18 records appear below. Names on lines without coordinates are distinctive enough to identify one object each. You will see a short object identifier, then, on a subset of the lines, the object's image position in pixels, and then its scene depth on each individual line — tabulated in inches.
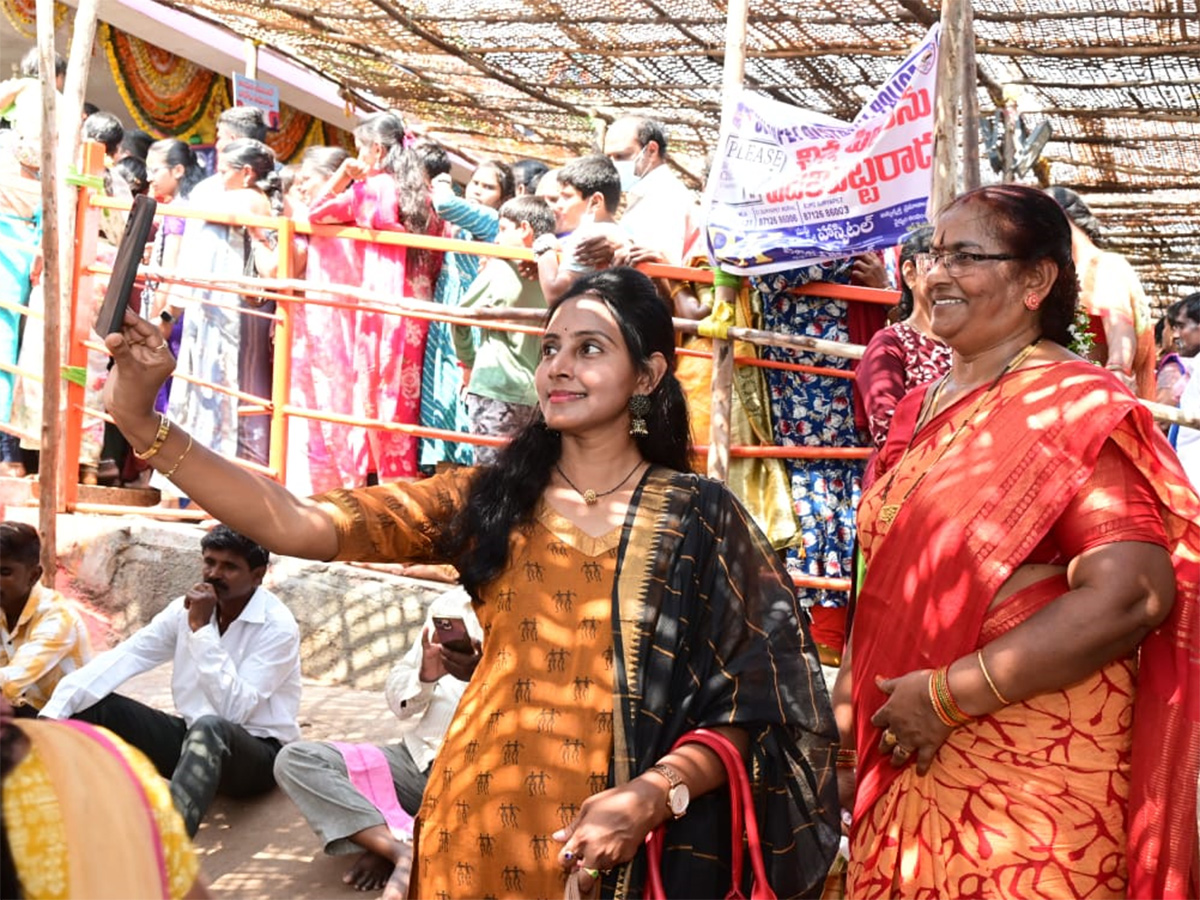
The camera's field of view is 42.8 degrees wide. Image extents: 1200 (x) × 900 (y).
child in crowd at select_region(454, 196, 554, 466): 241.9
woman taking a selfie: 97.7
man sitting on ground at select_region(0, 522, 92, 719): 202.8
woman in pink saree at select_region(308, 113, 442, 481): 256.4
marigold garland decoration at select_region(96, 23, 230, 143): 425.7
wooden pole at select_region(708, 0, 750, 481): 207.0
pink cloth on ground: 185.0
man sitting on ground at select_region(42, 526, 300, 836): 194.7
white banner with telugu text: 191.0
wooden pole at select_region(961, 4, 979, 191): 241.1
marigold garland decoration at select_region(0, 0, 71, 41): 376.2
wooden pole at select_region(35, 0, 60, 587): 235.8
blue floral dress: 206.2
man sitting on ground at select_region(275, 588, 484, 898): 179.8
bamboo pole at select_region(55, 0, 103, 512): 265.4
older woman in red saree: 103.3
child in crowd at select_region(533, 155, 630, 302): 211.6
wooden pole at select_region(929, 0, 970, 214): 186.4
